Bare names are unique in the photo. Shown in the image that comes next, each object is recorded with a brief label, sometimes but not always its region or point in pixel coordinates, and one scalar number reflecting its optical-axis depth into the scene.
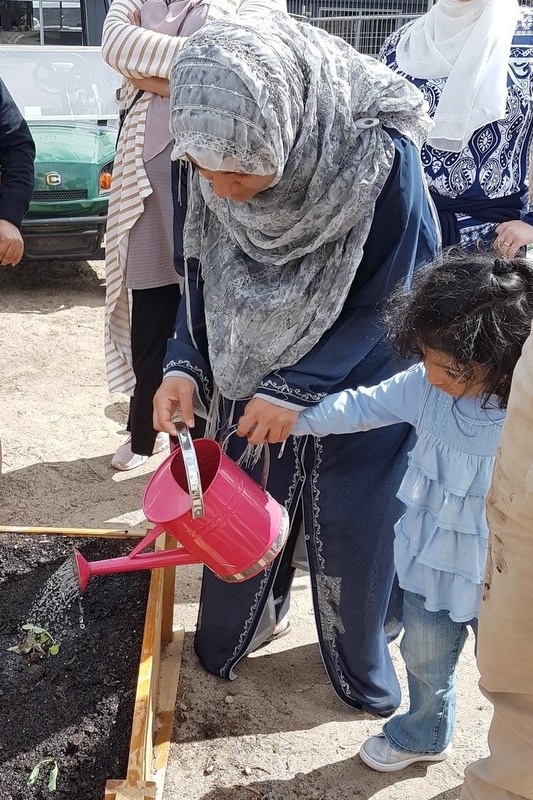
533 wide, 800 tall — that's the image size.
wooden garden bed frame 1.64
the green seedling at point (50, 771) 1.74
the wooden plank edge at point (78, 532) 2.36
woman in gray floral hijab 1.54
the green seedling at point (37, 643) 2.09
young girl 1.60
